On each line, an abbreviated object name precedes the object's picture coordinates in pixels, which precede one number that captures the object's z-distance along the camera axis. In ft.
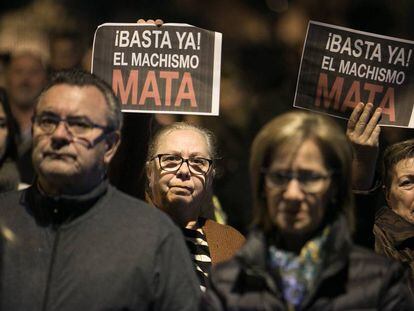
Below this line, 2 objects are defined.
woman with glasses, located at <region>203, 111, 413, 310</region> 20.09
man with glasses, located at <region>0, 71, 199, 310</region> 20.97
